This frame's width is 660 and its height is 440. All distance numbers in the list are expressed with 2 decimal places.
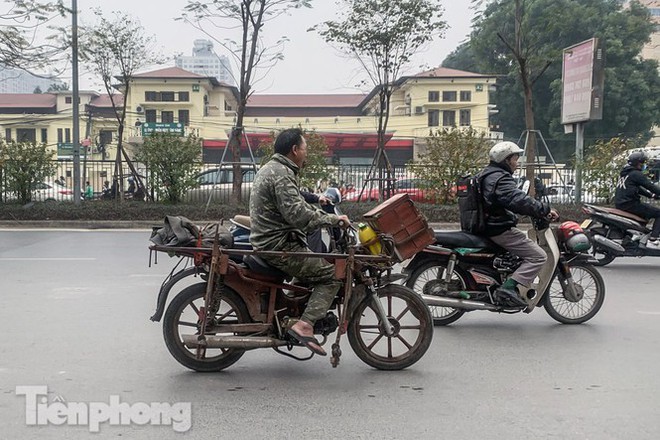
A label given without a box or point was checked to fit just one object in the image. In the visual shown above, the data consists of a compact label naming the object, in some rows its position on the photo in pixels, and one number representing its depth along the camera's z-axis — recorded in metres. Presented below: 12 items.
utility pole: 18.48
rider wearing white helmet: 6.13
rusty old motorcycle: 4.85
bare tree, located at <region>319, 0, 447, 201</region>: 21.17
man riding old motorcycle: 4.72
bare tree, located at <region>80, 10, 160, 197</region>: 22.81
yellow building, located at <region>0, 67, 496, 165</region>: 50.03
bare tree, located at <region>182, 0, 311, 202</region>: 19.33
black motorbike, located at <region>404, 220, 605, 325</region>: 6.35
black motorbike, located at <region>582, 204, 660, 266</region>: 9.99
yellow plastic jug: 5.05
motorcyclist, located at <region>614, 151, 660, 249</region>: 9.69
